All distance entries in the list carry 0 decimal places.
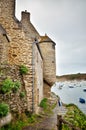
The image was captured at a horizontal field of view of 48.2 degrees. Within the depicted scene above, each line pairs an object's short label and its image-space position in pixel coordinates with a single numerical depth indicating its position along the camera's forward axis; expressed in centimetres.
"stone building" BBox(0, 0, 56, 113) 795
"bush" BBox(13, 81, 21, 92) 658
